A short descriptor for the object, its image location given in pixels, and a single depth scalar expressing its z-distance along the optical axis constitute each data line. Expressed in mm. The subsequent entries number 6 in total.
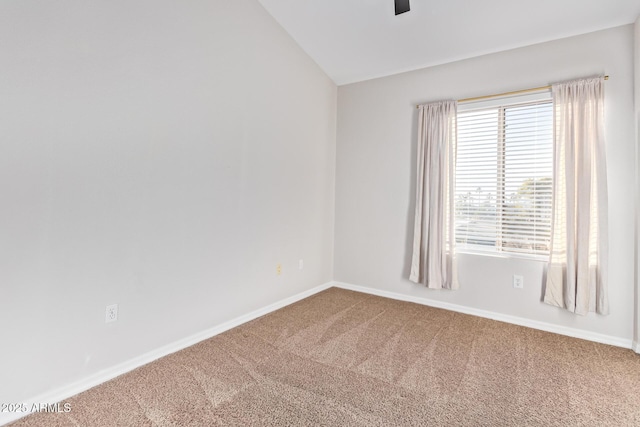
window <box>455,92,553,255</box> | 3062
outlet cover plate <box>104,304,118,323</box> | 2055
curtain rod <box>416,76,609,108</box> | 3007
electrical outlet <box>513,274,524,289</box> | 3121
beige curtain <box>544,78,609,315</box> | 2715
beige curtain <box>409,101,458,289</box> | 3457
